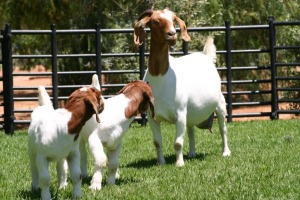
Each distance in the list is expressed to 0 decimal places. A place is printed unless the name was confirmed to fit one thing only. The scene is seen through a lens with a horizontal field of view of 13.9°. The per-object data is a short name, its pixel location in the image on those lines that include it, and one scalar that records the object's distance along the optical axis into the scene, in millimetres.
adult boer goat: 14870
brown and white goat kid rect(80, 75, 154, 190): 12441
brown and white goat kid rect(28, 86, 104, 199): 11122
